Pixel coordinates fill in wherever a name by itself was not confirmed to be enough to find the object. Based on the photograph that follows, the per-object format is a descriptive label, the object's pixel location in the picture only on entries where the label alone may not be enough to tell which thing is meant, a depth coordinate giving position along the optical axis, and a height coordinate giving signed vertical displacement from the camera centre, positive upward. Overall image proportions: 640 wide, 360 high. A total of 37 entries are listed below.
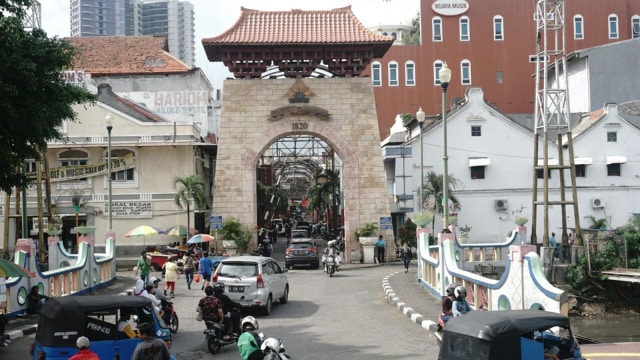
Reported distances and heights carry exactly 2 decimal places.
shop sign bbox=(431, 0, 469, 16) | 58.97 +16.27
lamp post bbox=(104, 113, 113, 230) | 29.53 +2.93
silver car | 18.25 -1.91
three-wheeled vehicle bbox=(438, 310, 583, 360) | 8.77 -1.71
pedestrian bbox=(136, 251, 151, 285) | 23.11 -1.84
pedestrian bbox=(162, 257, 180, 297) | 22.14 -2.05
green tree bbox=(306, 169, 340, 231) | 53.88 +1.11
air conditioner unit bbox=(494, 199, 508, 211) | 44.38 -0.20
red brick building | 59.22 +11.82
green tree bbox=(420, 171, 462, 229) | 41.50 +0.50
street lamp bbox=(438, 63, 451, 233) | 20.93 +2.13
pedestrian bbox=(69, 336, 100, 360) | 9.24 -1.85
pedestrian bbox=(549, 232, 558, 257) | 29.61 -2.04
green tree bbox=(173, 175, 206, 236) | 37.16 +0.89
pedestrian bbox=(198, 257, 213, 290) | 23.72 -2.00
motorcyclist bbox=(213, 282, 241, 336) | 14.47 -2.15
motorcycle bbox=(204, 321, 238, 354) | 13.94 -2.55
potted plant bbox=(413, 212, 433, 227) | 26.17 -0.59
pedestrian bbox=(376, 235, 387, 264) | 35.87 -2.19
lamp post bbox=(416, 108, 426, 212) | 30.13 +3.69
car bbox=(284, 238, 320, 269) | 32.91 -2.32
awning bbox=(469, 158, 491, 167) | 43.88 +2.45
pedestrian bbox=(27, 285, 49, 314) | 18.38 -2.28
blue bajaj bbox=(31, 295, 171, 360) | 10.55 -1.75
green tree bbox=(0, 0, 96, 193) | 15.08 +2.78
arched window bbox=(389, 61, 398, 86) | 59.53 +11.15
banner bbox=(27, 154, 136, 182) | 38.66 +2.30
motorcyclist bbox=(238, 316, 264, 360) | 9.97 -1.96
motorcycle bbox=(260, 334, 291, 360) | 9.62 -1.94
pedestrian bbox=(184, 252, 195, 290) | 25.47 -2.16
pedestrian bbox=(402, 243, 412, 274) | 30.20 -2.25
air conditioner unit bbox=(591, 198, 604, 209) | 44.03 -0.28
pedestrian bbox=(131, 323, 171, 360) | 9.27 -1.82
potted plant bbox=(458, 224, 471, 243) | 40.91 -1.82
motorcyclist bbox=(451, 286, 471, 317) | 12.97 -1.88
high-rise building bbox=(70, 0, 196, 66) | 178.00 +50.48
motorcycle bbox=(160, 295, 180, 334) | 16.05 -2.41
